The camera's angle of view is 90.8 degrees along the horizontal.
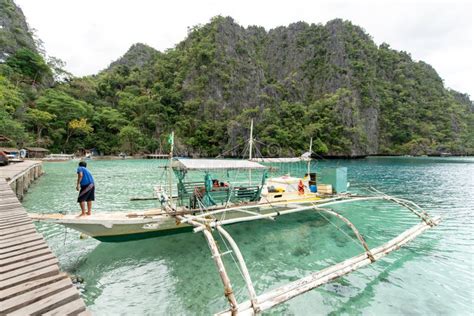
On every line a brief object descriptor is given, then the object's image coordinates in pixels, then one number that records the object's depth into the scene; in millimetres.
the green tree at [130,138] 60278
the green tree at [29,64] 50844
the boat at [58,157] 45219
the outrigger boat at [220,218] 4340
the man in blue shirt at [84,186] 7178
